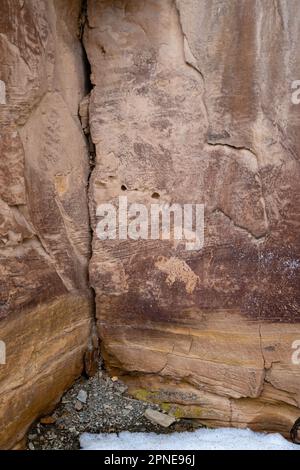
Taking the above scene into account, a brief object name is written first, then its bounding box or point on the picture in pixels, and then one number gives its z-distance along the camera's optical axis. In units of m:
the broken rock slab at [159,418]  2.41
